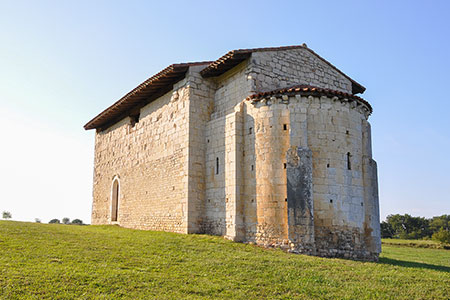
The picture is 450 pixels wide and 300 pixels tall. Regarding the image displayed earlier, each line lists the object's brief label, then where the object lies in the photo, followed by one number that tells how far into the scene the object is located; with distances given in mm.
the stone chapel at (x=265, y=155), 12500
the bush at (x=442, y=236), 30708
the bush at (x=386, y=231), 50656
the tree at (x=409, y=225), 51844
